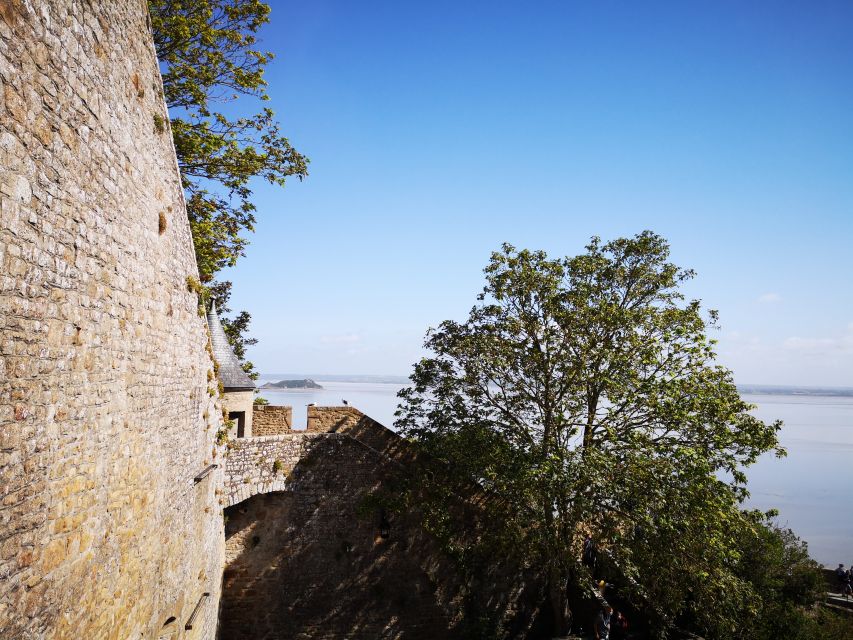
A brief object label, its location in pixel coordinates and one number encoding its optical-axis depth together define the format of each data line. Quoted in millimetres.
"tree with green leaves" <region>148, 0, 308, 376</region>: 11805
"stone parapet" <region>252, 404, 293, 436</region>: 17922
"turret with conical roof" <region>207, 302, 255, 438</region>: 15238
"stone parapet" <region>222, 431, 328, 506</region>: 13453
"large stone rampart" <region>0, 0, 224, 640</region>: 3445
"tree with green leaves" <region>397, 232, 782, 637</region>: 11852
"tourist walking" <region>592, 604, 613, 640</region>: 13305
